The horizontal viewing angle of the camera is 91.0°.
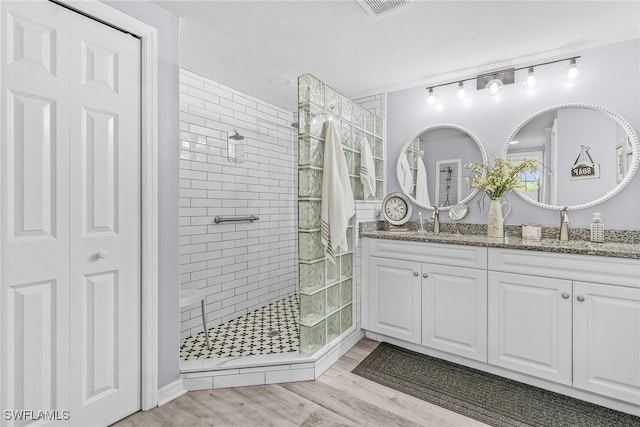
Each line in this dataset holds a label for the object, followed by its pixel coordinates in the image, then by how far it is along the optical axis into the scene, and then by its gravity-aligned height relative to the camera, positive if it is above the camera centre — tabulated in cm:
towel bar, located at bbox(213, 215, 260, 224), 292 -6
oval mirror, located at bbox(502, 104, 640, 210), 220 +44
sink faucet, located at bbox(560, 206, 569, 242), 228 -11
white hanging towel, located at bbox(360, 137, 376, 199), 271 +37
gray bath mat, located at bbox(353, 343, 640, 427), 177 -115
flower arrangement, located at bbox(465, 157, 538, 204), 242 +28
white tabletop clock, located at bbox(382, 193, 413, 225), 301 +4
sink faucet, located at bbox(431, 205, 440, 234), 284 -7
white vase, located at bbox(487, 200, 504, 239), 247 -6
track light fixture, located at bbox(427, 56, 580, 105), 231 +109
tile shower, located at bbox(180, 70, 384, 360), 223 -7
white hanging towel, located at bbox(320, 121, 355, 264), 221 +10
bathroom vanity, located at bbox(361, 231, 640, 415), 178 -63
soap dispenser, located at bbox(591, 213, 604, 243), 215 -12
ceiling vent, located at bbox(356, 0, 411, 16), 182 +122
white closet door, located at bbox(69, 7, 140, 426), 156 -5
